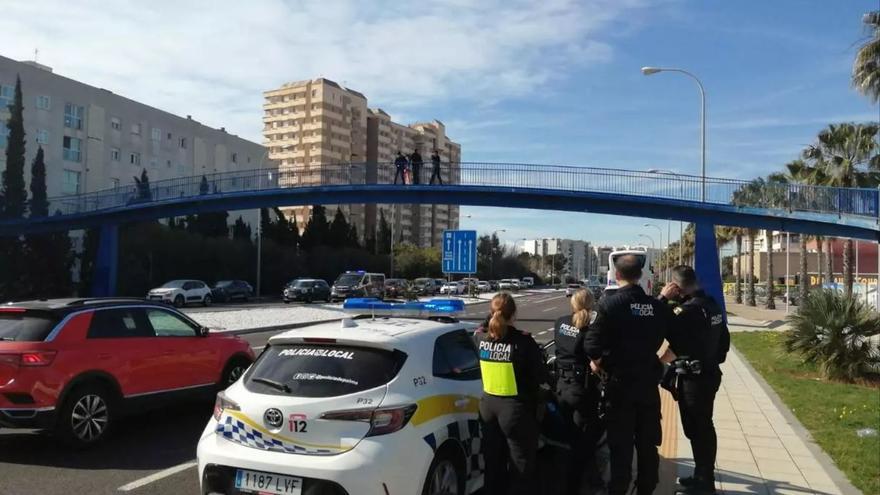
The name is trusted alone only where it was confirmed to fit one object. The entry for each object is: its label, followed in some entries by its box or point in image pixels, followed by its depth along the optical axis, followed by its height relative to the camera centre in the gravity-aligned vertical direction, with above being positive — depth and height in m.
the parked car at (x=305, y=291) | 46.12 -1.91
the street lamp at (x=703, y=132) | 29.64 +7.18
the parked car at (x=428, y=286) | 62.06 -2.03
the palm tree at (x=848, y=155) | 33.31 +5.68
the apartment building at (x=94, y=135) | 54.04 +11.14
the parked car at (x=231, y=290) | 46.53 -2.01
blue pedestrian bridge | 28.22 +3.11
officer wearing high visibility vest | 5.04 -0.99
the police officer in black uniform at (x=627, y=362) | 5.17 -0.70
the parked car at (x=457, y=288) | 60.09 -2.15
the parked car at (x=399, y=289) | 29.03 -1.28
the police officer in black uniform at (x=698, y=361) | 5.85 -0.79
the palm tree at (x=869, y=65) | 24.52 +7.21
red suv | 7.02 -1.13
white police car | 4.41 -1.05
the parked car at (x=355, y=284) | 44.26 -1.40
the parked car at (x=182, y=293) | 38.20 -1.84
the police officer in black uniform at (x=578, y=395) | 5.68 -1.04
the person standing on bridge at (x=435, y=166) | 35.69 +4.98
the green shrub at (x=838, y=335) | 12.86 -1.23
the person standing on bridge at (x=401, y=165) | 36.66 +5.13
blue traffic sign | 22.61 +0.42
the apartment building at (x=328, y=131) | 114.69 +22.58
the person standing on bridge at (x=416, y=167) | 36.75 +5.05
